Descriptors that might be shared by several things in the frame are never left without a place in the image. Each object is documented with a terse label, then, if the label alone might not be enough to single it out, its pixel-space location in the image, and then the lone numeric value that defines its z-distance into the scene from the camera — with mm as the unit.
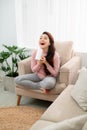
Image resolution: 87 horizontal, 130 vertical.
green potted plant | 3082
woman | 2562
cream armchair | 2457
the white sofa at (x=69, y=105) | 1701
